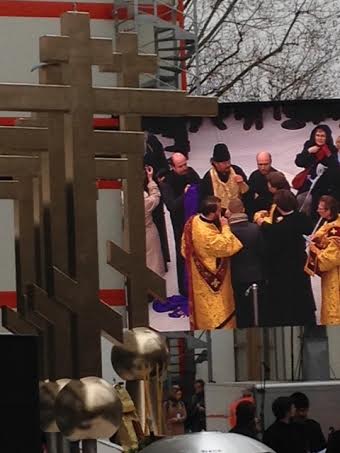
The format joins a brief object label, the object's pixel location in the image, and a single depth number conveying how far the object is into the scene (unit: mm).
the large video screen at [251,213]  23031
